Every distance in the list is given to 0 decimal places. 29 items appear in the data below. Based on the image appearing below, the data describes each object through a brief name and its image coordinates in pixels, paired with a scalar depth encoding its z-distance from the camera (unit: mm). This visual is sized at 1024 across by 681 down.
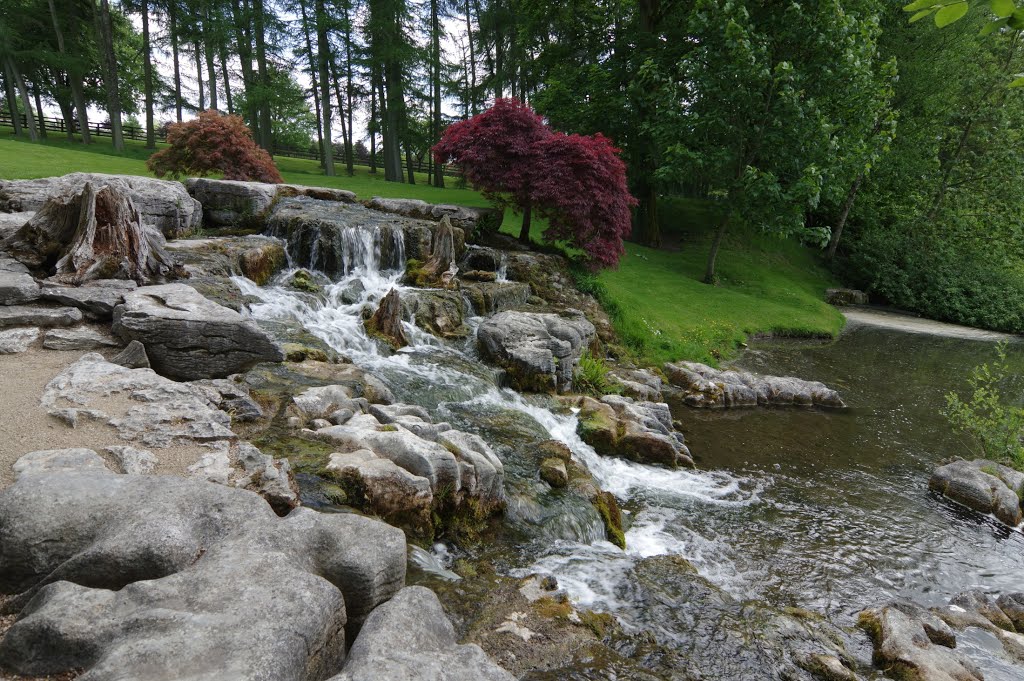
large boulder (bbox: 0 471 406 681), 3127
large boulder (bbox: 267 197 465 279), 15281
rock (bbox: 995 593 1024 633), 7027
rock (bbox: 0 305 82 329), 8047
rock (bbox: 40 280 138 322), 8656
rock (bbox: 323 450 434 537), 6242
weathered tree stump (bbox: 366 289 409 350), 12562
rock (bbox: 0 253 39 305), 8352
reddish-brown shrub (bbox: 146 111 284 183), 19766
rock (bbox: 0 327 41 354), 7469
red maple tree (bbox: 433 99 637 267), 18375
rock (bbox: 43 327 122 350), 7836
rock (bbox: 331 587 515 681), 3289
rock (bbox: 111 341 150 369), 7610
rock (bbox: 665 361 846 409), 14594
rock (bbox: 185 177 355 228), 16516
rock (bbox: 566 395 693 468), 10609
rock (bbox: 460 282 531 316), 15188
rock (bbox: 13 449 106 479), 4887
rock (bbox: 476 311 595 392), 12688
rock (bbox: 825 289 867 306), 30391
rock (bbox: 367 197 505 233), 19953
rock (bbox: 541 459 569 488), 8375
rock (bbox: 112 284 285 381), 7961
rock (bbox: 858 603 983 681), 5719
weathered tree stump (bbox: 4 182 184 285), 9953
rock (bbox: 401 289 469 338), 13500
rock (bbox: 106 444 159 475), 5453
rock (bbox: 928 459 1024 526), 9516
